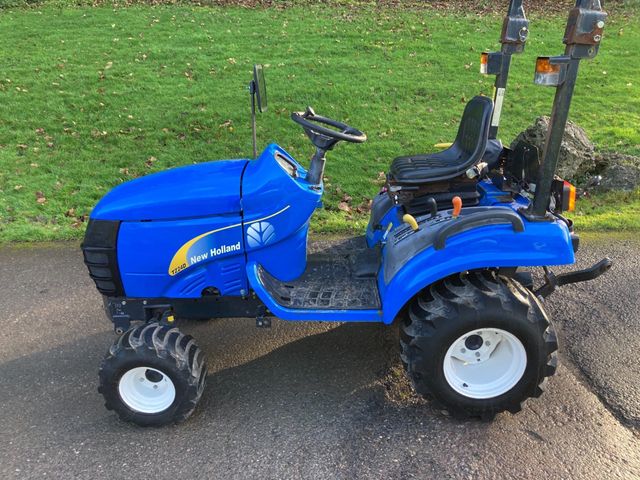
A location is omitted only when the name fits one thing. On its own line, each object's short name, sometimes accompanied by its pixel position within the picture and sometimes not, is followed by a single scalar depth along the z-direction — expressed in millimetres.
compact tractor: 2580
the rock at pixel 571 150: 5500
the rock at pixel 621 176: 5668
